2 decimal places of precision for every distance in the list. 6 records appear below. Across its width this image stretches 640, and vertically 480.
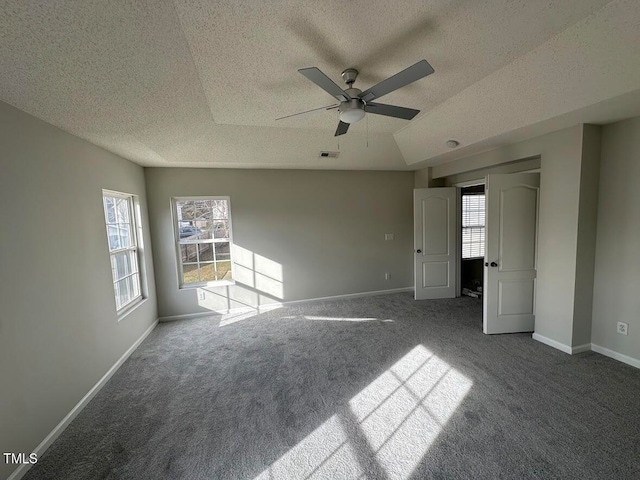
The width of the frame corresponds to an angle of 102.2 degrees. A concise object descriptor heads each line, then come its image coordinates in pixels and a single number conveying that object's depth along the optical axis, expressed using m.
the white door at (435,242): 4.47
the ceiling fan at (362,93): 1.53
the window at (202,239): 4.09
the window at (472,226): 4.99
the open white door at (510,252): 3.04
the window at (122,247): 2.97
